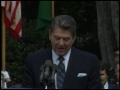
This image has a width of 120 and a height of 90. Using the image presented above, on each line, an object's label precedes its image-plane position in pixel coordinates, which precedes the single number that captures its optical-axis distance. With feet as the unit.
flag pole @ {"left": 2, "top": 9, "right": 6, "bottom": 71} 37.67
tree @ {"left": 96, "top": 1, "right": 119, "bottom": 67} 59.21
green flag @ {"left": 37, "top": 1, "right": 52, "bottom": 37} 45.67
